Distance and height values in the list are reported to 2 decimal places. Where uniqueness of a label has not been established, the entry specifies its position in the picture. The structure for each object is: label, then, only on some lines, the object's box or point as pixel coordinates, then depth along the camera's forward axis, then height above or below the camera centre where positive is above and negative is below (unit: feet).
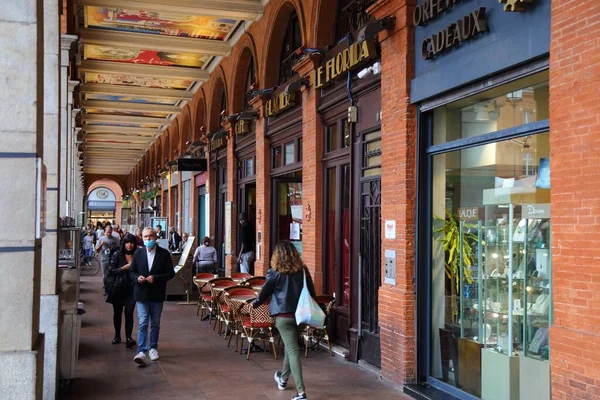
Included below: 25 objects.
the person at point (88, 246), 95.35 -3.81
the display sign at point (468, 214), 22.61 +0.19
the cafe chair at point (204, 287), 39.91 -3.85
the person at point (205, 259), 50.80 -2.90
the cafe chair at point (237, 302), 30.81 -3.62
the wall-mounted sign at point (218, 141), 57.16 +6.41
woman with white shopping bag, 22.62 -2.58
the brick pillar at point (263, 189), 45.01 +1.89
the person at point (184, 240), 68.49 -2.09
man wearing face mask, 28.99 -2.68
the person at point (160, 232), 75.11 -1.48
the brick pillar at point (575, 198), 15.94 +0.51
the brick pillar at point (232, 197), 54.85 +1.70
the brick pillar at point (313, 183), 34.86 +1.81
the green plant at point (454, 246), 22.97 -0.86
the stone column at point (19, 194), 13.41 +0.45
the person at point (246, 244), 50.11 -1.79
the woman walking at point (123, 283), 32.65 -2.95
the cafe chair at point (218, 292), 35.84 -3.74
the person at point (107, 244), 55.50 -1.97
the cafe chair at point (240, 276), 41.24 -3.38
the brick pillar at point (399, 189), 25.11 +1.08
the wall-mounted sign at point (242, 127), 49.22 +6.40
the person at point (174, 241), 71.82 -2.33
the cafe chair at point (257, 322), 30.22 -4.36
